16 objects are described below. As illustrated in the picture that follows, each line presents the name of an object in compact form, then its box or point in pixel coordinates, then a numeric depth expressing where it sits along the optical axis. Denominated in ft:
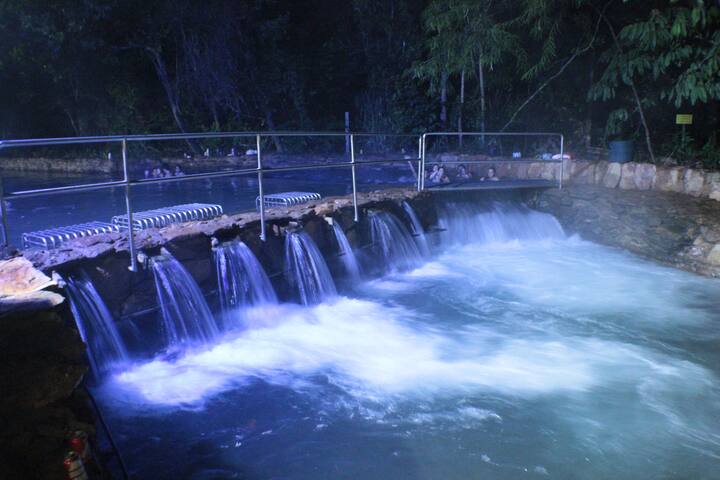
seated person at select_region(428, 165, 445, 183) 32.35
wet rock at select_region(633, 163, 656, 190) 29.27
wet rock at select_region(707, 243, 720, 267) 22.22
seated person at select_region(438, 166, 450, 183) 32.15
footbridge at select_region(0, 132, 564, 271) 17.54
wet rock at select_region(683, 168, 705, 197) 27.17
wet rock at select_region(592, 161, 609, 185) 31.09
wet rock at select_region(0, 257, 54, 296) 9.44
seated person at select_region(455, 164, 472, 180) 33.26
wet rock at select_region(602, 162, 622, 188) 30.48
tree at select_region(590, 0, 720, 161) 26.30
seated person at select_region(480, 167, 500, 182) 32.91
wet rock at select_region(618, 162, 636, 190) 29.89
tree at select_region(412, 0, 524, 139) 33.04
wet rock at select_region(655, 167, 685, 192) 28.09
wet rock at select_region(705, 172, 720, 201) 26.43
